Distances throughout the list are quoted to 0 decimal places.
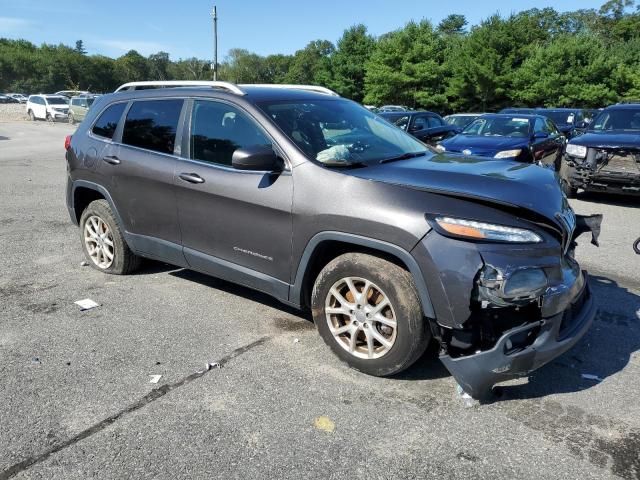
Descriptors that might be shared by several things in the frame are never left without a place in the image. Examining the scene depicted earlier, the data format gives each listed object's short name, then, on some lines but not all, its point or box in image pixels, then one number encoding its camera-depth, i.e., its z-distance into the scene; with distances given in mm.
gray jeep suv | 2904
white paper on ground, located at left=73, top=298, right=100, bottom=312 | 4558
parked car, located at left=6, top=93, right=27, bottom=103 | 68750
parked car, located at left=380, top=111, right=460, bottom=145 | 14133
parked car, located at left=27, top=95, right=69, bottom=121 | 33562
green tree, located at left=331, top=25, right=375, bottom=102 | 58875
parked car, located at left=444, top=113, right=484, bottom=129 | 18178
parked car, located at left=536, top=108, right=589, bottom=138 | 15582
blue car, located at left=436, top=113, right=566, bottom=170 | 9750
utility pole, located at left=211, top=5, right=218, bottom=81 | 31328
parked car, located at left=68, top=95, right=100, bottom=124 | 30906
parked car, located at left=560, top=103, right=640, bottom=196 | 8609
